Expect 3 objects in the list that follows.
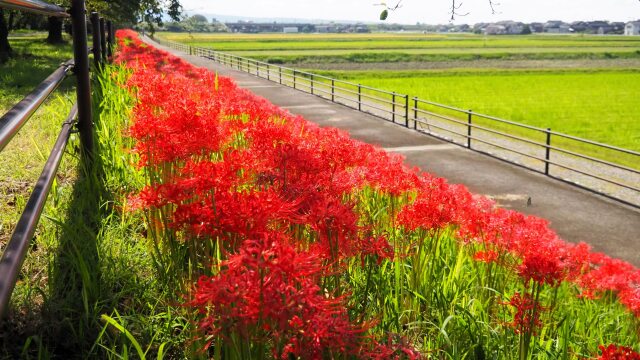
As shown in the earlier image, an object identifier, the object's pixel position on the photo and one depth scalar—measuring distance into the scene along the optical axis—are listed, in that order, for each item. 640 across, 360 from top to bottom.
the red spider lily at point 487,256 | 3.76
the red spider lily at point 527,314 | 2.75
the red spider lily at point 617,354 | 1.99
